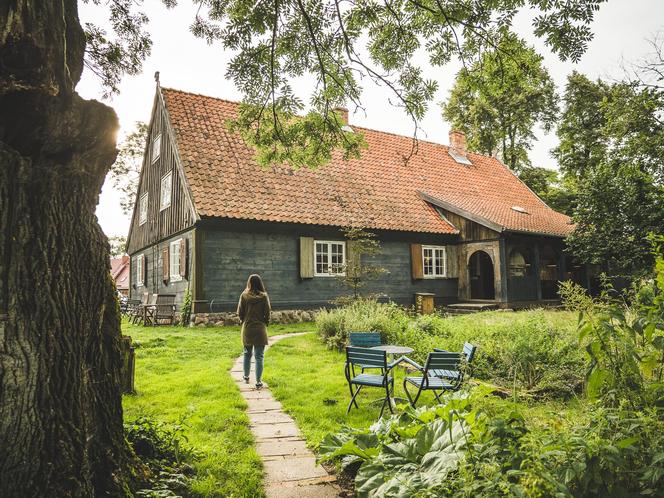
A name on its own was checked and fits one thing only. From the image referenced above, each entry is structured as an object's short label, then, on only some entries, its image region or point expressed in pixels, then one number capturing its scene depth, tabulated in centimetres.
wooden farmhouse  1408
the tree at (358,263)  1441
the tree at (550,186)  2888
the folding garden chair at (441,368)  517
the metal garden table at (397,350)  631
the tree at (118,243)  4269
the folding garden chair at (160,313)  1459
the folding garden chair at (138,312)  1563
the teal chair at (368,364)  528
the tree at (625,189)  1446
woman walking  675
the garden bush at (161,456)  335
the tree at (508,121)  3053
